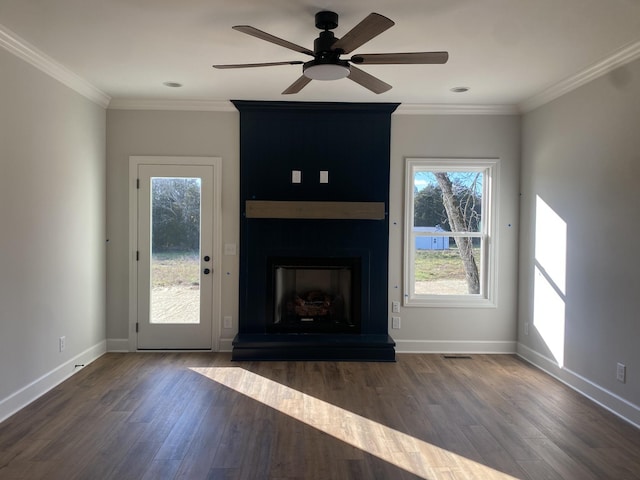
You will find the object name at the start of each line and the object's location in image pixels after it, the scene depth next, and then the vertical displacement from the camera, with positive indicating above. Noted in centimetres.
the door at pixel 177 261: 458 -34
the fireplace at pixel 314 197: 460 +37
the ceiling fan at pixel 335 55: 230 +104
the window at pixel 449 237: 470 -5
